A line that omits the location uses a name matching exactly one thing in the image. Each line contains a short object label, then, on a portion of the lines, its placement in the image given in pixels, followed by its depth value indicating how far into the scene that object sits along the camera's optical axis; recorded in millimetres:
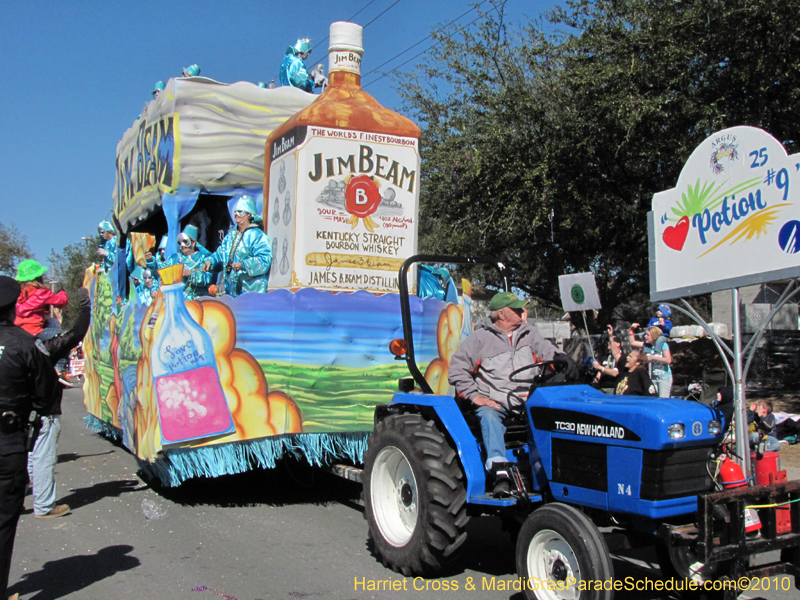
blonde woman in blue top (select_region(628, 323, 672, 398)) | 9016
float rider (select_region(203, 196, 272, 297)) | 6926
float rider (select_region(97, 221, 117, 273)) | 10766
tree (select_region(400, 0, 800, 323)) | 11695
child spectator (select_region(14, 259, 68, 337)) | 6215
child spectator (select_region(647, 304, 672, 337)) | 8883
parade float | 6105
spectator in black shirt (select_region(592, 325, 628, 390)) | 6811
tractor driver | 4564
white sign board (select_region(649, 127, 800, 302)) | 5512
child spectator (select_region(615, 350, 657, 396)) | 6812
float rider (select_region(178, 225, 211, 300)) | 7809
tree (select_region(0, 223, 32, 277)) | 49031
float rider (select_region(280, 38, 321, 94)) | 8812
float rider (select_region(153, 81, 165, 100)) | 8664
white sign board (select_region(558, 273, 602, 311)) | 9359
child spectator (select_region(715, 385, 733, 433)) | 5465
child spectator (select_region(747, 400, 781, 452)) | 6372
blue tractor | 3422
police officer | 3896
